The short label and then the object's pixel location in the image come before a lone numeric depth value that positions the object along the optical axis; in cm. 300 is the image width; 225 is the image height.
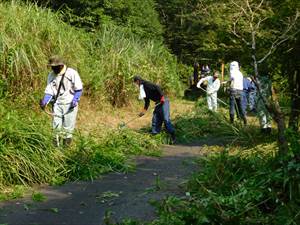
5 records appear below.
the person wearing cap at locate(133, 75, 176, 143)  1162
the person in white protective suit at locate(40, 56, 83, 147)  936
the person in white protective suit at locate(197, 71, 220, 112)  1545
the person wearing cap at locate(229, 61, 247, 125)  1332
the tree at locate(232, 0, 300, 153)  607
